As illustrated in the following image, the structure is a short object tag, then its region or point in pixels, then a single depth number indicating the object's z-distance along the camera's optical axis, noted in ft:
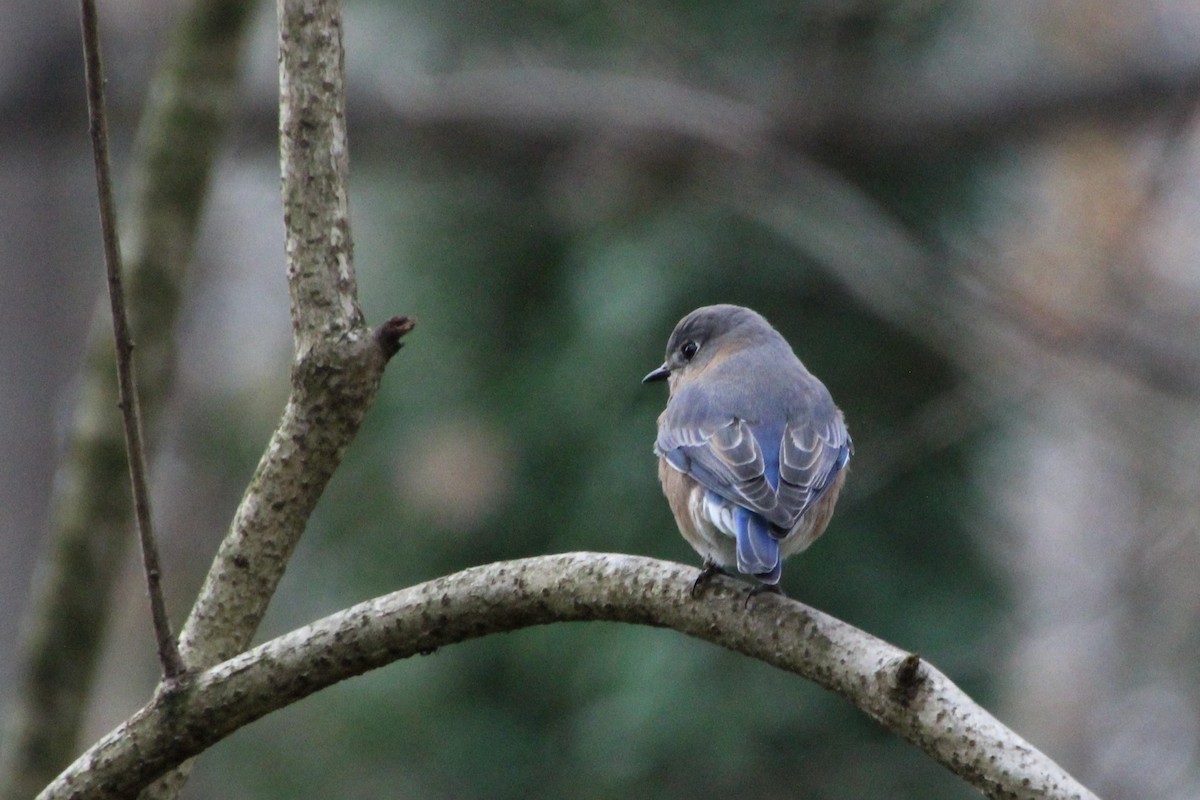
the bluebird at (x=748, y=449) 22.77
